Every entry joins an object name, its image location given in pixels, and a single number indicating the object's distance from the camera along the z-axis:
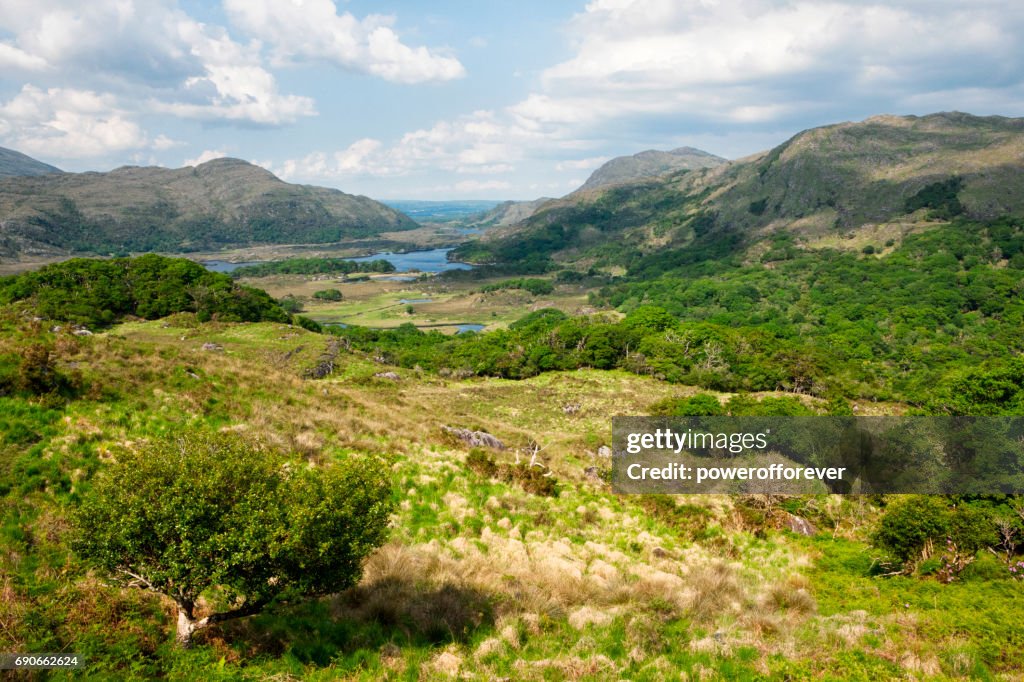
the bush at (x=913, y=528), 22.75
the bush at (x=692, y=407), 52.62
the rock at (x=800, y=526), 28.89
